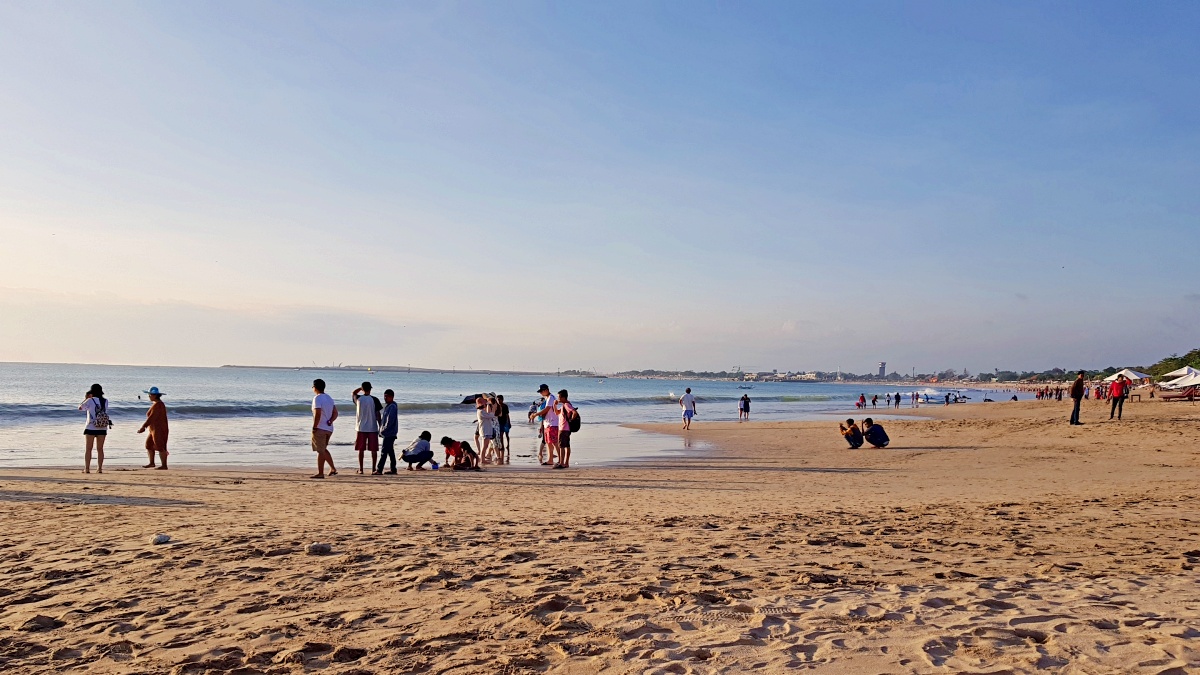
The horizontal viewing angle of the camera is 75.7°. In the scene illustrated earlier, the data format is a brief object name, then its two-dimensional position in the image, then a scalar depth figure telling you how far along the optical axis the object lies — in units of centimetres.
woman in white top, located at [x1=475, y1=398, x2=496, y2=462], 1609
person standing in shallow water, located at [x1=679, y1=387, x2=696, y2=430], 3114
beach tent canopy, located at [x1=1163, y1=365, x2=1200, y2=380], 4847
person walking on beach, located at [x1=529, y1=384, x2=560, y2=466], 1588
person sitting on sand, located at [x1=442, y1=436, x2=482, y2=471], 1541
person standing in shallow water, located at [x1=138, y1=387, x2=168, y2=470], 1415
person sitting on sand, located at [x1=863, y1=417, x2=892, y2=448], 2012
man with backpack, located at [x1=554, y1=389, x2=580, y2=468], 1557
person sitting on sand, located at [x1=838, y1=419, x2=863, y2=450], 2038
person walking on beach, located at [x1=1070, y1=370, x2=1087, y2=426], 2414
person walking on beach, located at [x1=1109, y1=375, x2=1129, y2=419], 2739
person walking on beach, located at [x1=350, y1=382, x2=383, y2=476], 1388
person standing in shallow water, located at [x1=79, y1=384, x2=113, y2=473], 1338
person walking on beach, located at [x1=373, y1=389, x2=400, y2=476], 1406
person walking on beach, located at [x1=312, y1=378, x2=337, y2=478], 1329
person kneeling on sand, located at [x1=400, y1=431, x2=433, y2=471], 1523
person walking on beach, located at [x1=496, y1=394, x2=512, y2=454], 1666
